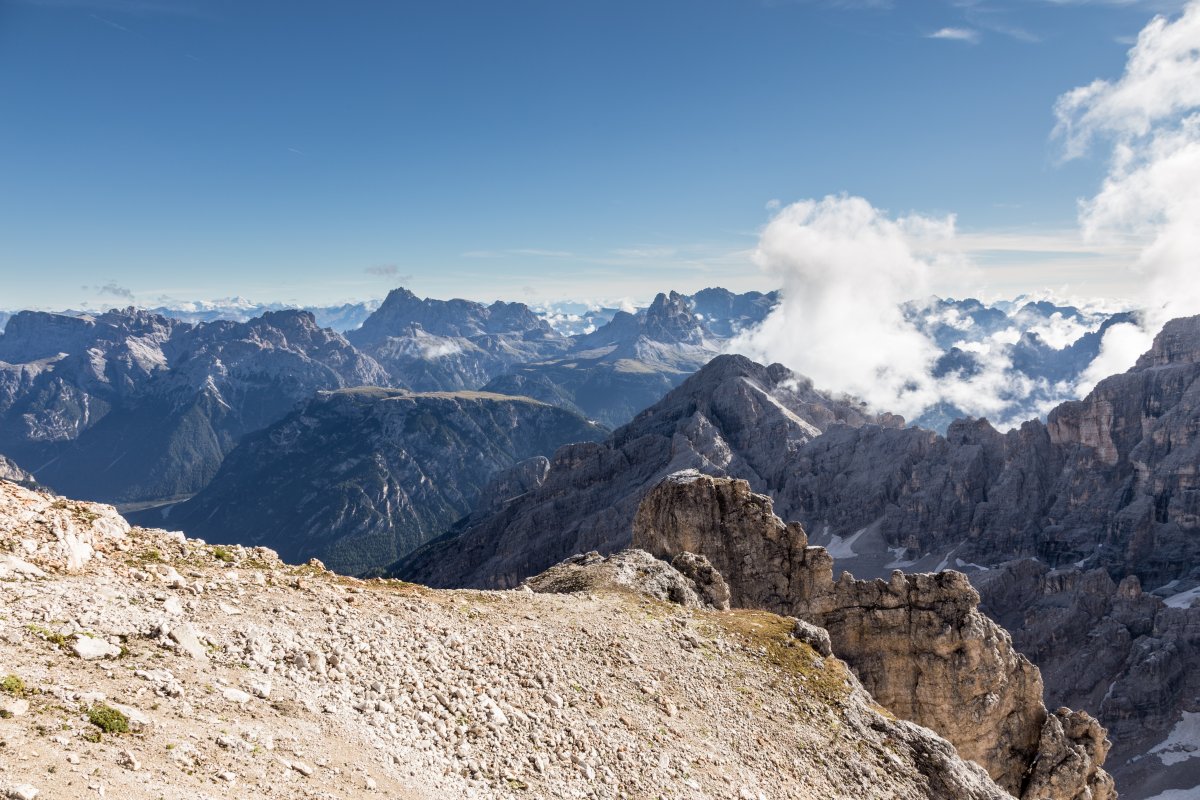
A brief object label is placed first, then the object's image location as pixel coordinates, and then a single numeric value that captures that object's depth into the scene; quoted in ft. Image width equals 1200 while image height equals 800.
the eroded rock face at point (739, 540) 271.90
